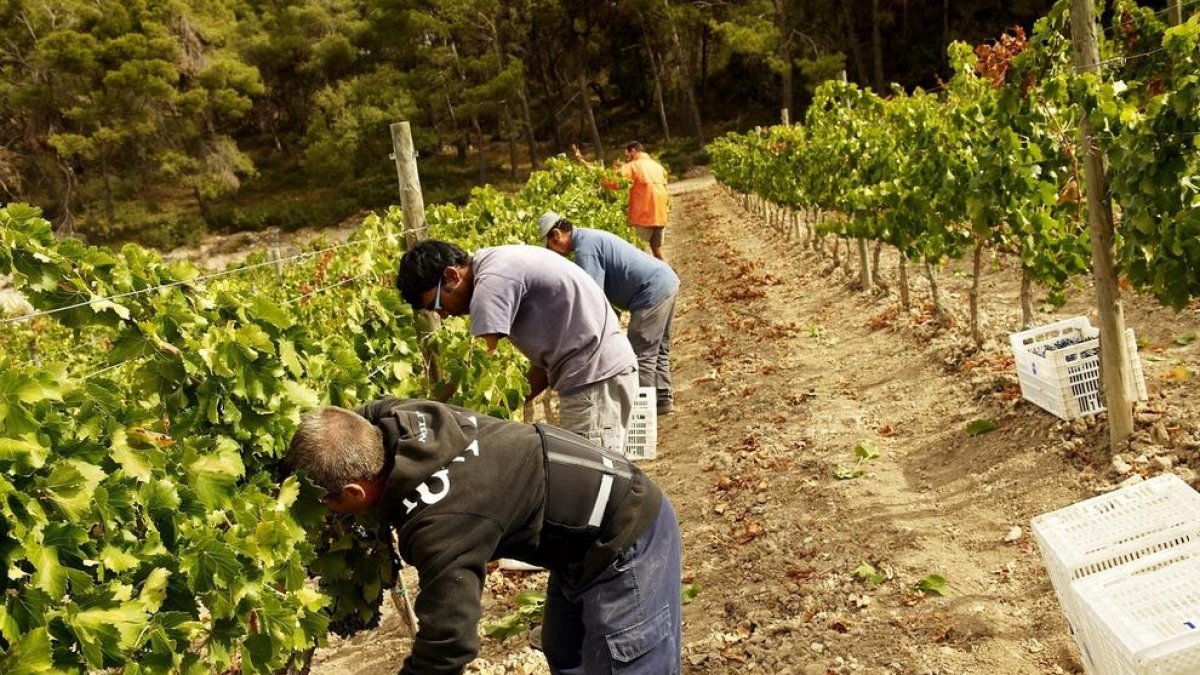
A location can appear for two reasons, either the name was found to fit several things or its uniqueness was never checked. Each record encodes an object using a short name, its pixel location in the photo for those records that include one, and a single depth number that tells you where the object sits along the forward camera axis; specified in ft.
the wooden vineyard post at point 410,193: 15.84
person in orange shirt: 32.14
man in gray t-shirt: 11.41
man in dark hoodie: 7.20
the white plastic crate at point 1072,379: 16.07
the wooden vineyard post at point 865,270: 32.30
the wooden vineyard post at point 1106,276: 14.48
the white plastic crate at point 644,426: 17.24
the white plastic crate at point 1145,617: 7.88
